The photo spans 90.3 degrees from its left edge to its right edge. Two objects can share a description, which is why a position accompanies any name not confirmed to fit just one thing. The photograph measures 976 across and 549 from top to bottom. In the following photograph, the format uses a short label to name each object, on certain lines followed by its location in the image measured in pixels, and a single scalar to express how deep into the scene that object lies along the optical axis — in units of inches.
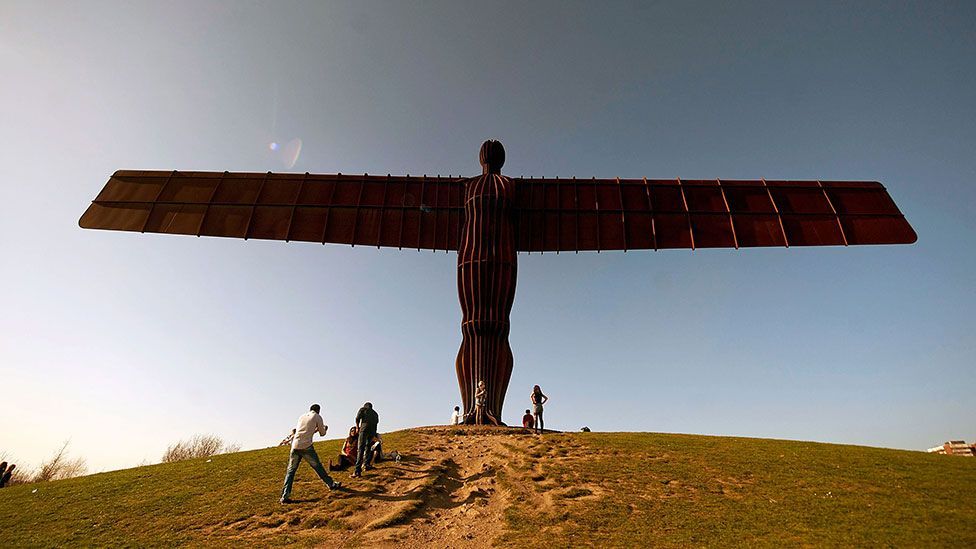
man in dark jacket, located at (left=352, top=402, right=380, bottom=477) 500.1
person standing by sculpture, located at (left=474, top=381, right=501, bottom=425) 747.4
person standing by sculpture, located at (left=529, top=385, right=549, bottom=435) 724.0
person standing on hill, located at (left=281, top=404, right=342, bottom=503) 434.6
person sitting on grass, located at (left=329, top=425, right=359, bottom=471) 532.7
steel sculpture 841.5
